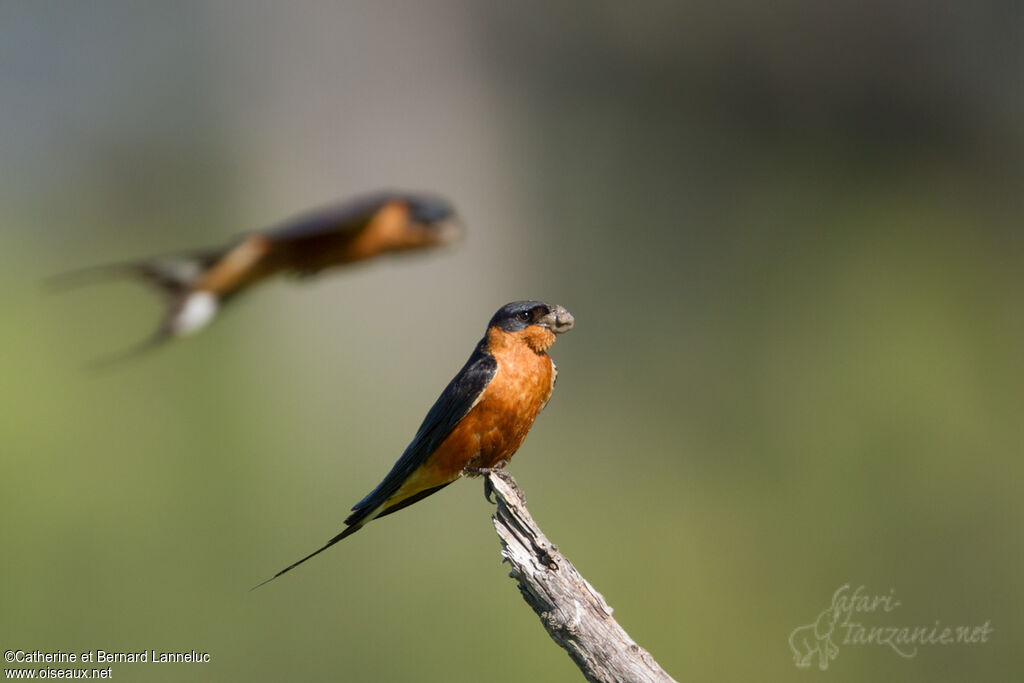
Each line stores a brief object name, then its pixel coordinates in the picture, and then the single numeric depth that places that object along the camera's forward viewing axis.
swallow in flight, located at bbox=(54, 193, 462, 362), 5.24
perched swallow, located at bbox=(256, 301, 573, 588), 7.48
